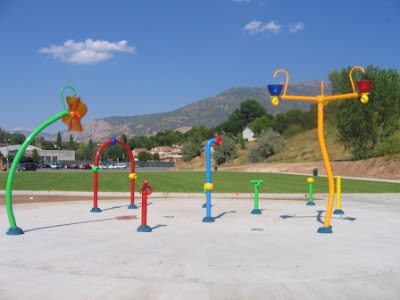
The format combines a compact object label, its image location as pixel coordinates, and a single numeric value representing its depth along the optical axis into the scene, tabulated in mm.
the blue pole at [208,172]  12812
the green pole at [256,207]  14756
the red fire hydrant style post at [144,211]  10750
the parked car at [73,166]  87081
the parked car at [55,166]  85831
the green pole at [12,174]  10227
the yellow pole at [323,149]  10477
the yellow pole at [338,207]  14617
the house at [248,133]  136575
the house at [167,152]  168225
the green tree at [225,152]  84625
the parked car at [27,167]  65812
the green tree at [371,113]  47469
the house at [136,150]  179625
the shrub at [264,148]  76688
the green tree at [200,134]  131850
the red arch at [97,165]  15173
